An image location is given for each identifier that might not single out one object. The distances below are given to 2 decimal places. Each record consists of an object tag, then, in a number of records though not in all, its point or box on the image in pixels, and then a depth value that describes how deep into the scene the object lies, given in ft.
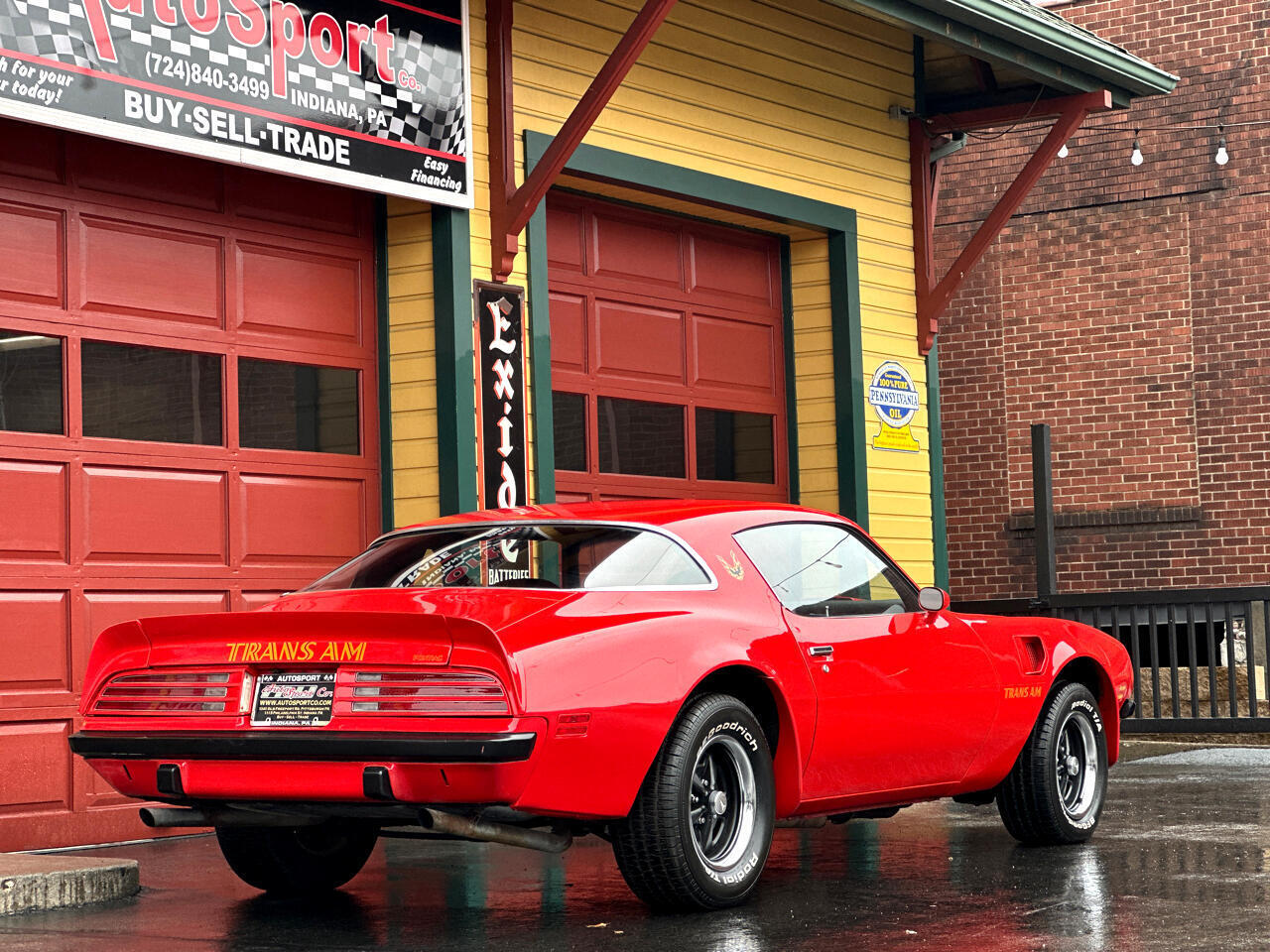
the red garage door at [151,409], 29.27
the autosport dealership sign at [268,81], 27.86
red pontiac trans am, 18.76
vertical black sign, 35.17
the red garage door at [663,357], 39.75
